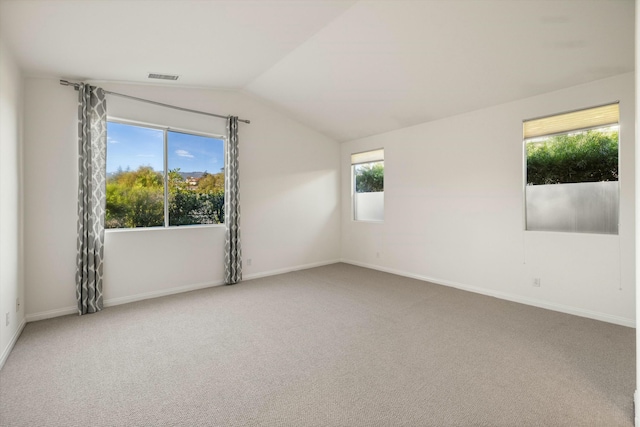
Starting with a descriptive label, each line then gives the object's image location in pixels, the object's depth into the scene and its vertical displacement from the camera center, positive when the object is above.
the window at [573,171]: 3.30 +0.48
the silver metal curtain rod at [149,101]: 3.54 +1.61
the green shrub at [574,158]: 3.31 +0.63
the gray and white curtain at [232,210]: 4.88 +0.09
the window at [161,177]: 4.00 +0.58
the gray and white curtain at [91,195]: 3.58 +0.27
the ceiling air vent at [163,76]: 3.83 +1.85
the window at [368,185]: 5.95 +0.59
